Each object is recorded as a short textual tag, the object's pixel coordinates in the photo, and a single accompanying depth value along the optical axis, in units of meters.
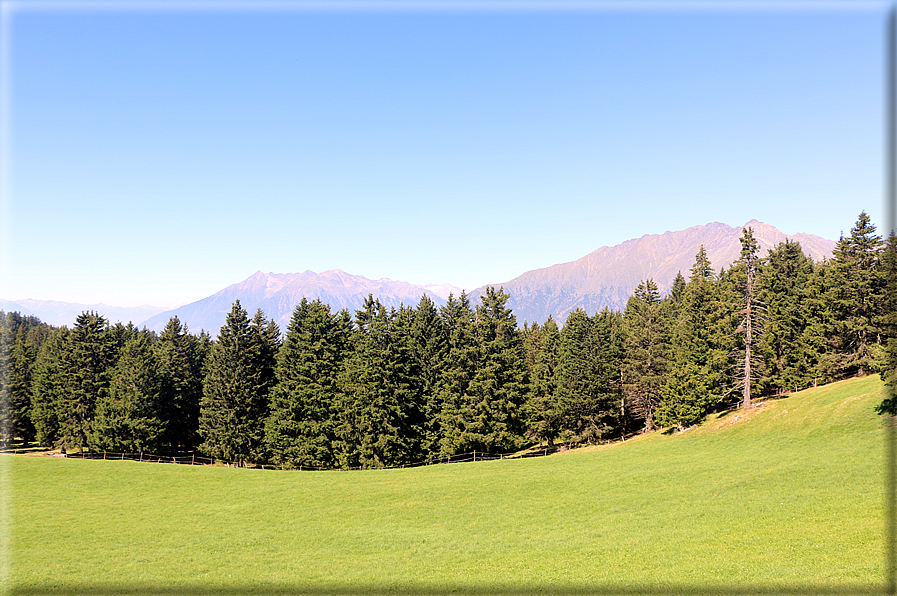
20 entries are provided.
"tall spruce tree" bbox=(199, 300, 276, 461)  53.66
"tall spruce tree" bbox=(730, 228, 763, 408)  47.16
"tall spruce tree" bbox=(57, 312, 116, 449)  58.06
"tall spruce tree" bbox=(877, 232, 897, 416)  30.10
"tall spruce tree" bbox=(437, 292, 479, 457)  52.25
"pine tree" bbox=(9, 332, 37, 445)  66.12
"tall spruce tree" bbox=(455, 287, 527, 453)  52.12
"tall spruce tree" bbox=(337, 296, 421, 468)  50.38
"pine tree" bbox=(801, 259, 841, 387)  52.81
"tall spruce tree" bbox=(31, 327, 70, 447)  60.62
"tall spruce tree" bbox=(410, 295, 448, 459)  53.91
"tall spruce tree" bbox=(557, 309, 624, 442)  60.03
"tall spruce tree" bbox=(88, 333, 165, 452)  54.47
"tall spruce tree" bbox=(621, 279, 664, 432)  60.72
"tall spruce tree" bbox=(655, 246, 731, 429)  52.25
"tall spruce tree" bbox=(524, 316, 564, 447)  60.03
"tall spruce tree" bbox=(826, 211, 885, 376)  51.28
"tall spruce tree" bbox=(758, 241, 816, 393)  53.59
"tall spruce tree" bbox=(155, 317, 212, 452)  61.95
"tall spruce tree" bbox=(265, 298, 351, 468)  51.69
